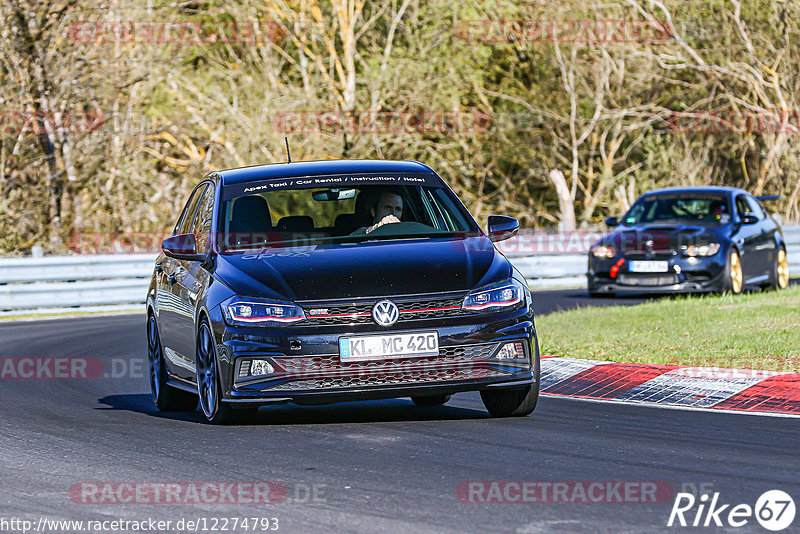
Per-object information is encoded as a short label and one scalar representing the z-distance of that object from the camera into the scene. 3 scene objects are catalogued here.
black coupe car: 38.94
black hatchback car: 16.08
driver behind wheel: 18.94
